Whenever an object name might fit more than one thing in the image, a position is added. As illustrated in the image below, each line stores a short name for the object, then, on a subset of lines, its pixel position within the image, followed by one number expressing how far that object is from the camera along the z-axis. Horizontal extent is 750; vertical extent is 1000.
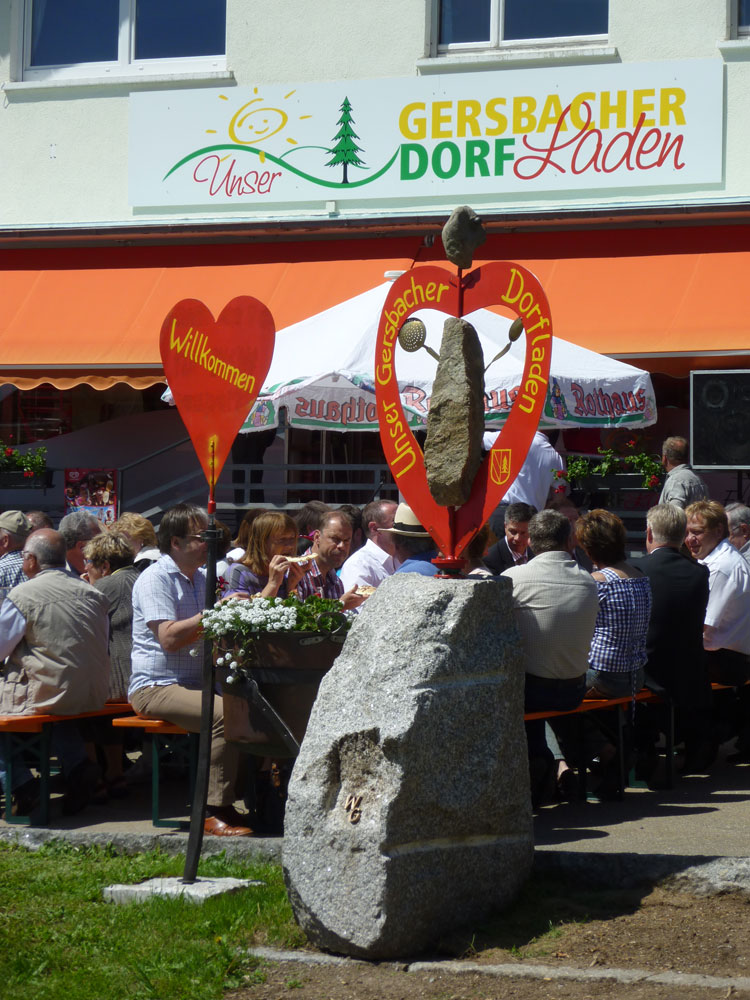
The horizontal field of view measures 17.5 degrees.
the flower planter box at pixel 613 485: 18.28
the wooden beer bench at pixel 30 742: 12.20
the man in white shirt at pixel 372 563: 14.60
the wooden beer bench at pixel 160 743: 12.00
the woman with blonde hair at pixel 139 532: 15.38
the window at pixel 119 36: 24.92
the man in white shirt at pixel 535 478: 16.52
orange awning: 20.53
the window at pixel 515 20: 22.94
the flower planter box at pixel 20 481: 21.18
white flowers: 10.42
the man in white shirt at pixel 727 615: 14.55
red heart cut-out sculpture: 9.86
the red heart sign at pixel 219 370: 10.48
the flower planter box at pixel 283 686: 10.54
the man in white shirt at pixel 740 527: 15.87
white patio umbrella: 15.62
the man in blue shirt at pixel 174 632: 11.86
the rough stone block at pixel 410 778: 8.46
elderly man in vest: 12.55
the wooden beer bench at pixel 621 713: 12.71
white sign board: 21.76
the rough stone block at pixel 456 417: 9.85
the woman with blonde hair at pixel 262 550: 12.61
